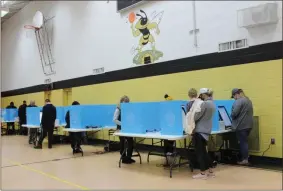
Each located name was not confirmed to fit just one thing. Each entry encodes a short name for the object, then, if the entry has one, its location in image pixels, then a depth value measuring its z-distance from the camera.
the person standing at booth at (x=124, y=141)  5.22
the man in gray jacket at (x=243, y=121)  4.84
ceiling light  11.74
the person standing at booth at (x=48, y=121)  7.35
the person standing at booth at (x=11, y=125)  11.90
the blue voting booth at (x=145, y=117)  4.41
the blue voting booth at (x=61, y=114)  8.46
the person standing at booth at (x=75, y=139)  6.47
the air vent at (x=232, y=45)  5.24
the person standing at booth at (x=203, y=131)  4.01
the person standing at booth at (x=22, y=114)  10.52
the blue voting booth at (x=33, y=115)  8.22
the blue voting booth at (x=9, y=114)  11.55
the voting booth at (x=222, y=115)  4.86
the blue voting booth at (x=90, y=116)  6.25
